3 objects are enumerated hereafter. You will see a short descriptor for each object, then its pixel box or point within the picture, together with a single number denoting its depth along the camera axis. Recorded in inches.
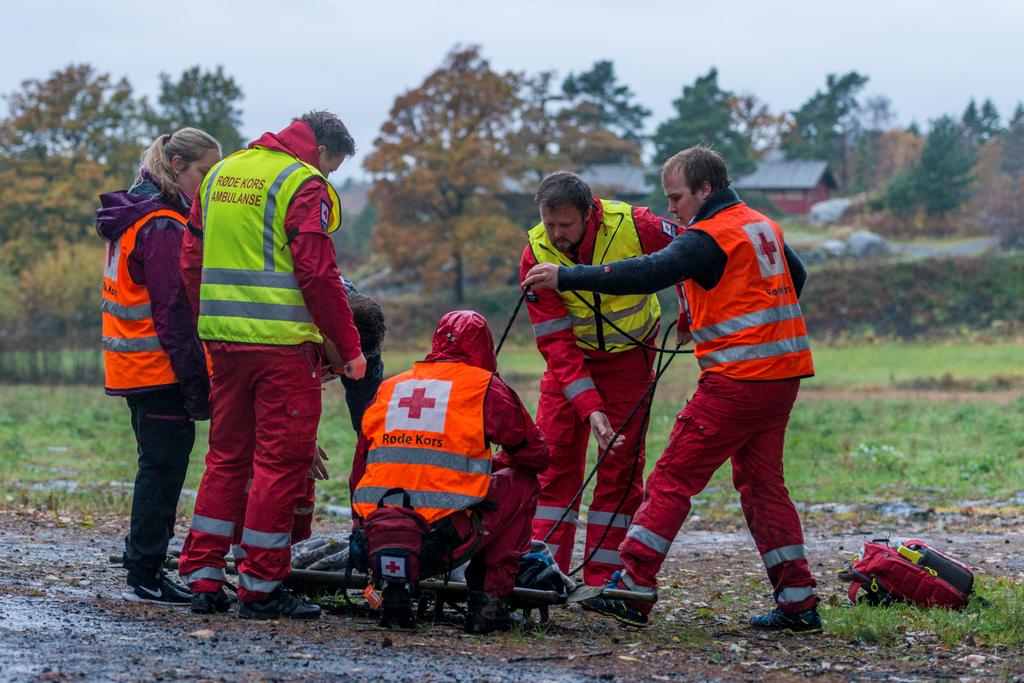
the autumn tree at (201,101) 2269.9
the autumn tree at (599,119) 2255.2
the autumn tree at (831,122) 3154.5
